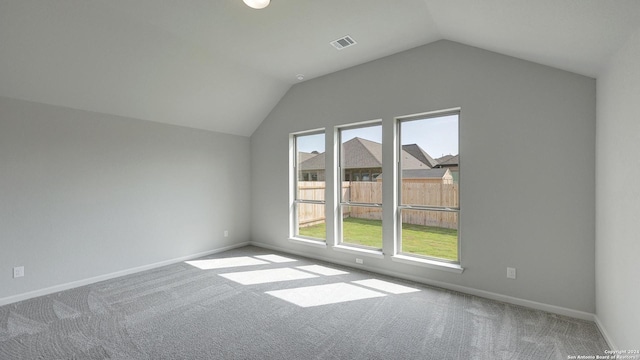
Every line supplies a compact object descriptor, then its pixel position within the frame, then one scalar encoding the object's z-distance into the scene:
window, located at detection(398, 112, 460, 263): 3.41
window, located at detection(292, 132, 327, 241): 4.72
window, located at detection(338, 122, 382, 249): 4.04
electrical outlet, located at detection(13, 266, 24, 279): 3.00
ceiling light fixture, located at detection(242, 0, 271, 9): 2.34
